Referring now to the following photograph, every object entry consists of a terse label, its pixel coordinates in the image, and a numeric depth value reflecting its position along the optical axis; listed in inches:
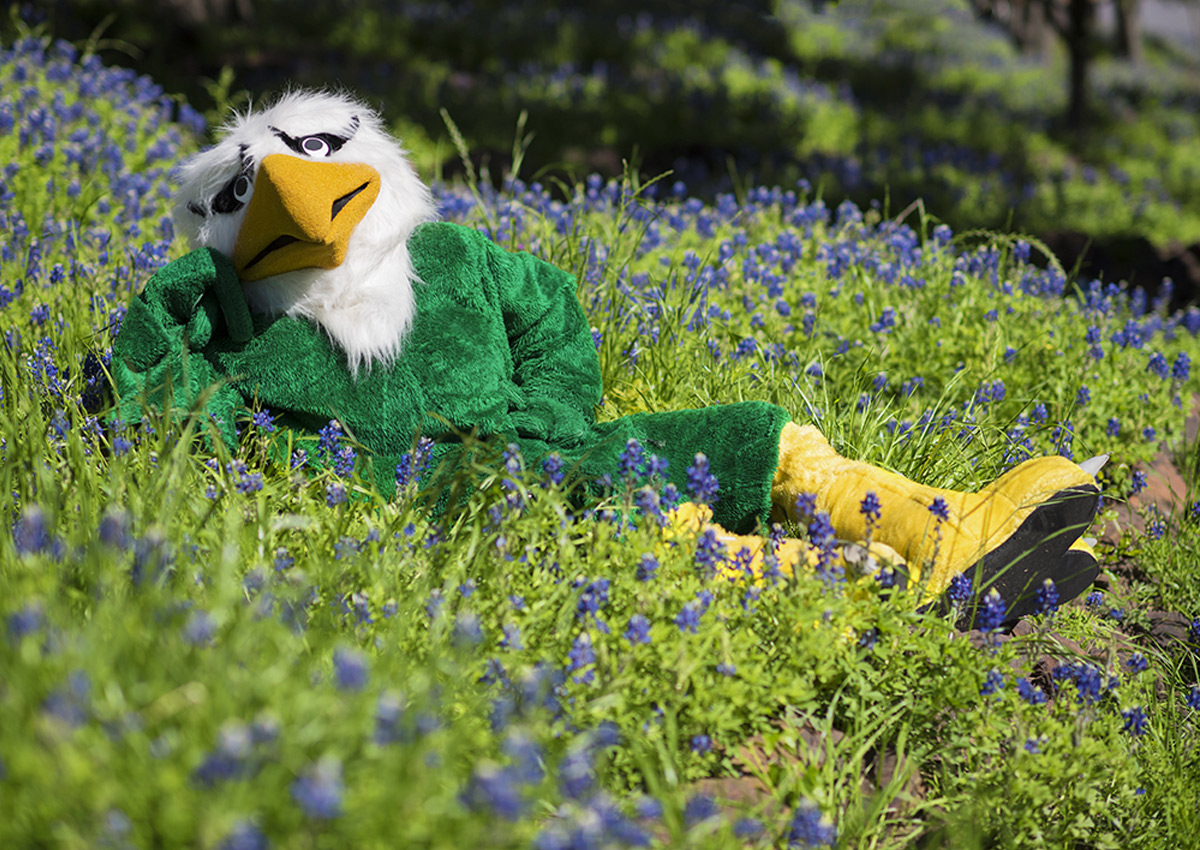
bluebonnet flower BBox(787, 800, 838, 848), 67.6
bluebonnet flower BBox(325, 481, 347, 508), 91.6
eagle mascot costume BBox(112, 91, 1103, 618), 96.3
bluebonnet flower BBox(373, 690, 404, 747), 49.7
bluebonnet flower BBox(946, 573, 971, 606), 91.0
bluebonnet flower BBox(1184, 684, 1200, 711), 93.5
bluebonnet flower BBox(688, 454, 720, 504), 88.7
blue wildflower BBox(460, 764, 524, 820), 47.7
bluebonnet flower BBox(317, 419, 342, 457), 97.8
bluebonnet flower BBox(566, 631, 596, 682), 73.2
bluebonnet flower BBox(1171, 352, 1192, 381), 146.6
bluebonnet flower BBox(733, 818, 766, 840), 60.1
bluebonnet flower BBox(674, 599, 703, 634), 75.9
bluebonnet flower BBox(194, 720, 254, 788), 45.8
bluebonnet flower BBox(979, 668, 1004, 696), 82.6
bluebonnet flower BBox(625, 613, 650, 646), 75.4
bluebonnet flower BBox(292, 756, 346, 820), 44.9
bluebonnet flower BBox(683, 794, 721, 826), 65.1
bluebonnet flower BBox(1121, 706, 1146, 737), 86.0
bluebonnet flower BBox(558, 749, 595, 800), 55.7
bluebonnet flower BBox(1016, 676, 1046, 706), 82.4
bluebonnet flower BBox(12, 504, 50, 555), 61.7
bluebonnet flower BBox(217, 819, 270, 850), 45.6
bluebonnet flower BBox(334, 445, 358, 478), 97.2
